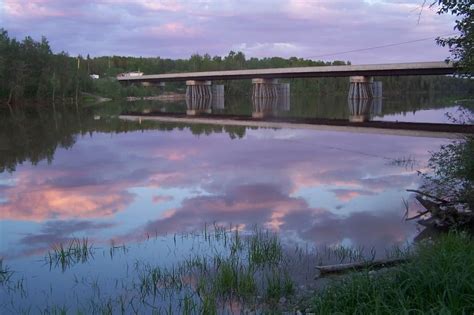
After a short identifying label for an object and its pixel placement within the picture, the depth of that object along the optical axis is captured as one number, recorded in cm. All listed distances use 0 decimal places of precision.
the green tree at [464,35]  1230
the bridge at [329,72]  8456
